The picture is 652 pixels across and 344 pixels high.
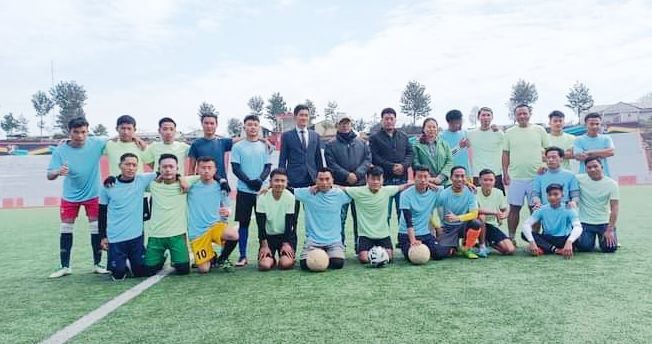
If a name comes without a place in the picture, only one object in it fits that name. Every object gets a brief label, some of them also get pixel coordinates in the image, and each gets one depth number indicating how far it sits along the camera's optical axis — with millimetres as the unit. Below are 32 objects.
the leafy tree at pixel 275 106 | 57000
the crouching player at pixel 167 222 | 5219
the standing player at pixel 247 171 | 5773
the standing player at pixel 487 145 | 6617
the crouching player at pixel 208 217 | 5348
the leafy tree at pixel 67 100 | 57791
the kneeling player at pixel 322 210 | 5449
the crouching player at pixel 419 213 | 5566
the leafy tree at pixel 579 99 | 50594
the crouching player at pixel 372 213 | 5652
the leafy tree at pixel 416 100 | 52938
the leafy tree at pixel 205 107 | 57147
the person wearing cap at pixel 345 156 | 6004
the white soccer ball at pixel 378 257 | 5191
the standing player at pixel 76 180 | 5438
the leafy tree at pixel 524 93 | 53781
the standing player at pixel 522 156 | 6301
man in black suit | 5930
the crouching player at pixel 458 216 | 5656
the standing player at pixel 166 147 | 5668
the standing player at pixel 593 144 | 6046
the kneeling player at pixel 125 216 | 5156
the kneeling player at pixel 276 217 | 5499
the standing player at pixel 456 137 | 6516
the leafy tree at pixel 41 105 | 59750
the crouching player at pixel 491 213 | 5764
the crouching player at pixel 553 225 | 5578
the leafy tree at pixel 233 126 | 58247
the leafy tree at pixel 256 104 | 59750
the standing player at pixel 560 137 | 6363
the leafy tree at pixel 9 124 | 60938
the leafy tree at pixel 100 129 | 53938
